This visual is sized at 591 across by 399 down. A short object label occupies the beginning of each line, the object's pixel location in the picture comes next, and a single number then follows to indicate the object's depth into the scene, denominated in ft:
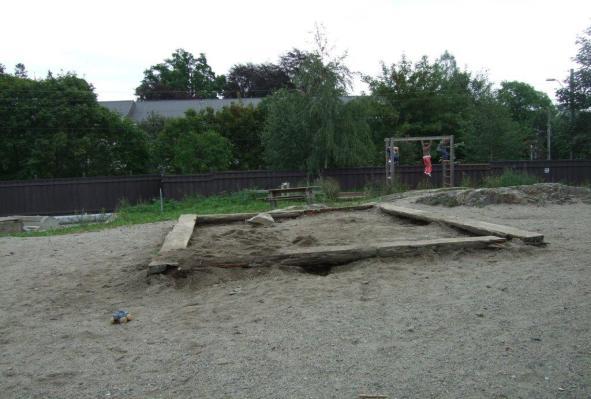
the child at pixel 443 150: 63.73
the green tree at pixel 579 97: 81.00
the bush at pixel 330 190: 55.00
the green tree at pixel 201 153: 82.74
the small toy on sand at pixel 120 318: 13.00
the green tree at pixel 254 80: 159.37
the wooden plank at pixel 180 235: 19.69
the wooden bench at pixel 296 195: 48.75
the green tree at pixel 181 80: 181.57
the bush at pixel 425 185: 63.71
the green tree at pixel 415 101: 101.85
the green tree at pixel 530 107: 124.67
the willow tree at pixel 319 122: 72.02
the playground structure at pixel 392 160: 59.88
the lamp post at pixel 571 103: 81.46
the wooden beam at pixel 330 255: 17.20
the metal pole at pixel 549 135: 88.62
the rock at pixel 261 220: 27.76
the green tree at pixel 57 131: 84.02
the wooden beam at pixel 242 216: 29.94
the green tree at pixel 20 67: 160.95
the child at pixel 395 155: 64.14
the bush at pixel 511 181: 49.96
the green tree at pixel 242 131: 103.86
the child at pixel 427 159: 61.90
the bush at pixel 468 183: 57.16
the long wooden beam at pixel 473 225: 18.84
